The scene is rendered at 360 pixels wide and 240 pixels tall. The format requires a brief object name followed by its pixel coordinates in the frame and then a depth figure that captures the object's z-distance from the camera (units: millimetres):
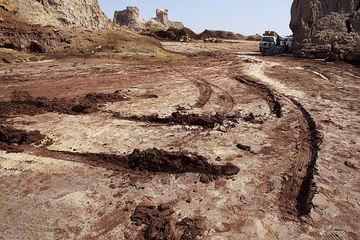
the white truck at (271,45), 22781
